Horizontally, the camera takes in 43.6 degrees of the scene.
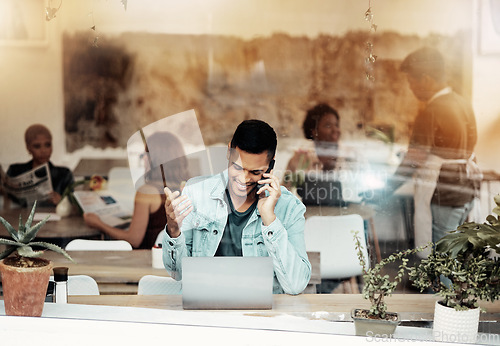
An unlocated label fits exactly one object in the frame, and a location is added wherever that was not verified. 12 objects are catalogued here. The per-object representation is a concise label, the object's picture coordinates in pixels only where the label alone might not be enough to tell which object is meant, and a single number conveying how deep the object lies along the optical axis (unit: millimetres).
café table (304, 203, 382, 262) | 4094
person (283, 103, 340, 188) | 4133
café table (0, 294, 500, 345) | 2867
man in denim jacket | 3211
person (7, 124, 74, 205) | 4438
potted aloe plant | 2684
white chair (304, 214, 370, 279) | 4078
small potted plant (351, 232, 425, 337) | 2518
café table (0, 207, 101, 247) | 4219
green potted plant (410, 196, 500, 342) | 2590
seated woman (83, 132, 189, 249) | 3951
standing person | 4172
